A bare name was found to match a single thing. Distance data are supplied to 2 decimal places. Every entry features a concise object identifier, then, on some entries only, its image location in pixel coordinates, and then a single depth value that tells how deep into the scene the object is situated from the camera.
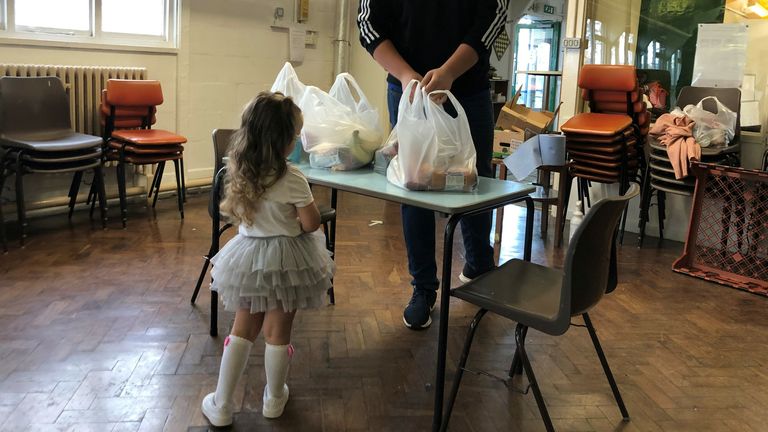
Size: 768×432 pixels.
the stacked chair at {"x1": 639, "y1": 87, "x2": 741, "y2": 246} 3.87
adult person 2.53
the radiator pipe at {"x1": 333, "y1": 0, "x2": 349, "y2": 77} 6.25
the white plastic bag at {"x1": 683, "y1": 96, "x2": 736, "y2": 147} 3.83
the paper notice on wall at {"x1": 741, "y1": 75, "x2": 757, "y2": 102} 4.10
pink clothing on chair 3.77
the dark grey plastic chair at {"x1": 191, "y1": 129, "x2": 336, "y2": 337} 2.50
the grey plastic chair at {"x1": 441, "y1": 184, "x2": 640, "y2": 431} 1.73
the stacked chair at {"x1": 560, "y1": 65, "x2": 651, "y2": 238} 4.02
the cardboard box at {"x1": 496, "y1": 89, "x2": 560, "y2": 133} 4.50
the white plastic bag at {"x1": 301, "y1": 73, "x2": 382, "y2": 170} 2.41
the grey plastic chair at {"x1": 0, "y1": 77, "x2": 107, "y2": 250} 3.81
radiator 4.38
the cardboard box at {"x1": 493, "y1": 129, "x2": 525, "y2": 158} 4.42
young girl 1.92
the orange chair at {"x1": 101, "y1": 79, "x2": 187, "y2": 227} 4.34
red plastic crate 3.59
